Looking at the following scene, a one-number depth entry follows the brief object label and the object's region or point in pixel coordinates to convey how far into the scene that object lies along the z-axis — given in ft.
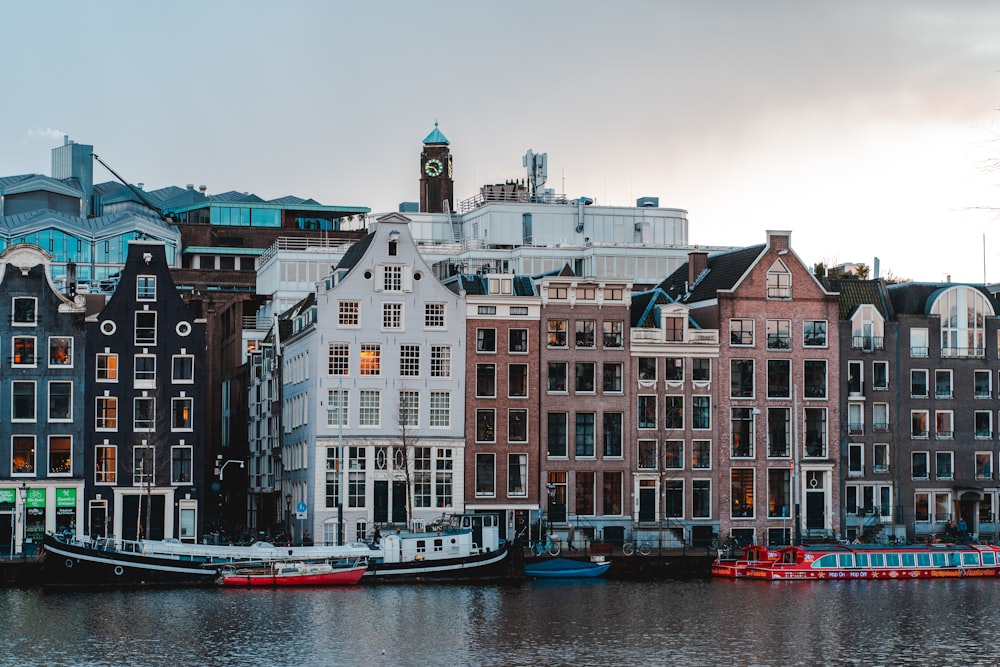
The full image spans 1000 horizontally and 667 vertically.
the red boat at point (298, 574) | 321.93
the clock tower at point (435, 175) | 556.92
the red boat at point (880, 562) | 349.41
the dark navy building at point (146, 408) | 355.56
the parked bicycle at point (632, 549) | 353.51
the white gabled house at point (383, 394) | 363.35
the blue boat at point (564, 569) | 341.62
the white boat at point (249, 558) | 313.94
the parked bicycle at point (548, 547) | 353.67
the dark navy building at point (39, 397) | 350.23
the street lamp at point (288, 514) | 386.71
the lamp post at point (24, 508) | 346.95
